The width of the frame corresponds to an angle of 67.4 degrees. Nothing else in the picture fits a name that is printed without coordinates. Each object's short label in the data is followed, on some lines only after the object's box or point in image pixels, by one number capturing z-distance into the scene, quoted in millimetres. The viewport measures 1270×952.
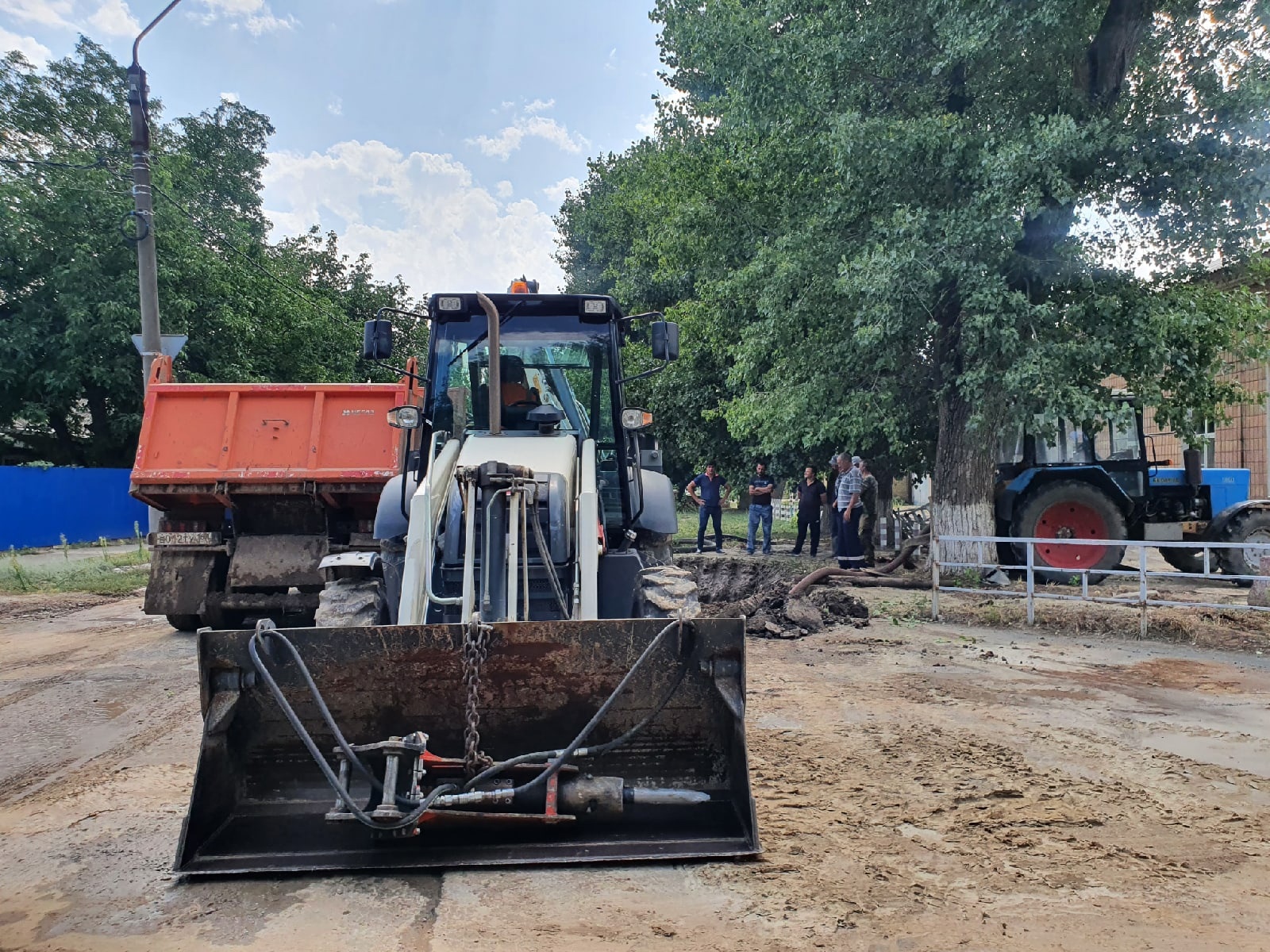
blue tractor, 12164
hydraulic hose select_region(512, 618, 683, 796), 3814
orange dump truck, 8766
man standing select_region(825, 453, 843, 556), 13930
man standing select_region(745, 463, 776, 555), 17438
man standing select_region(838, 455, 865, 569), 13125
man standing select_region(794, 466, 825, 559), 16281
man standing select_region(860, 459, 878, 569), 13656
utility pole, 12125
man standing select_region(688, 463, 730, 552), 18203
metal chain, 3893
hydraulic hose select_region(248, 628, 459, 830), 3623
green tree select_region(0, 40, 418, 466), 19547
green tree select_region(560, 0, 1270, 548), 10125
